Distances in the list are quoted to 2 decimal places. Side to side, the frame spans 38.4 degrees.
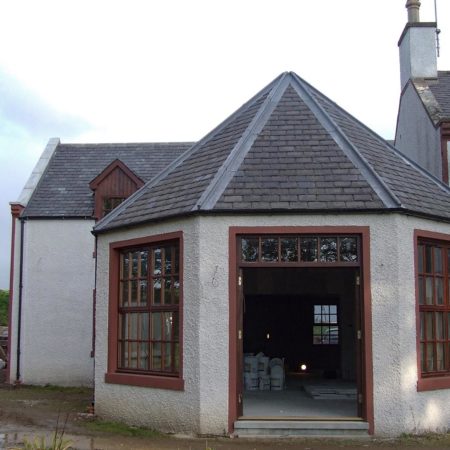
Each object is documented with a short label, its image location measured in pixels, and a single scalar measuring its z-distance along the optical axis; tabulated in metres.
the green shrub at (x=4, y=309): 33.31
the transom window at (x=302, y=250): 10.14
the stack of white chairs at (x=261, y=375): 14.16
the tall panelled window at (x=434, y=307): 10.44
